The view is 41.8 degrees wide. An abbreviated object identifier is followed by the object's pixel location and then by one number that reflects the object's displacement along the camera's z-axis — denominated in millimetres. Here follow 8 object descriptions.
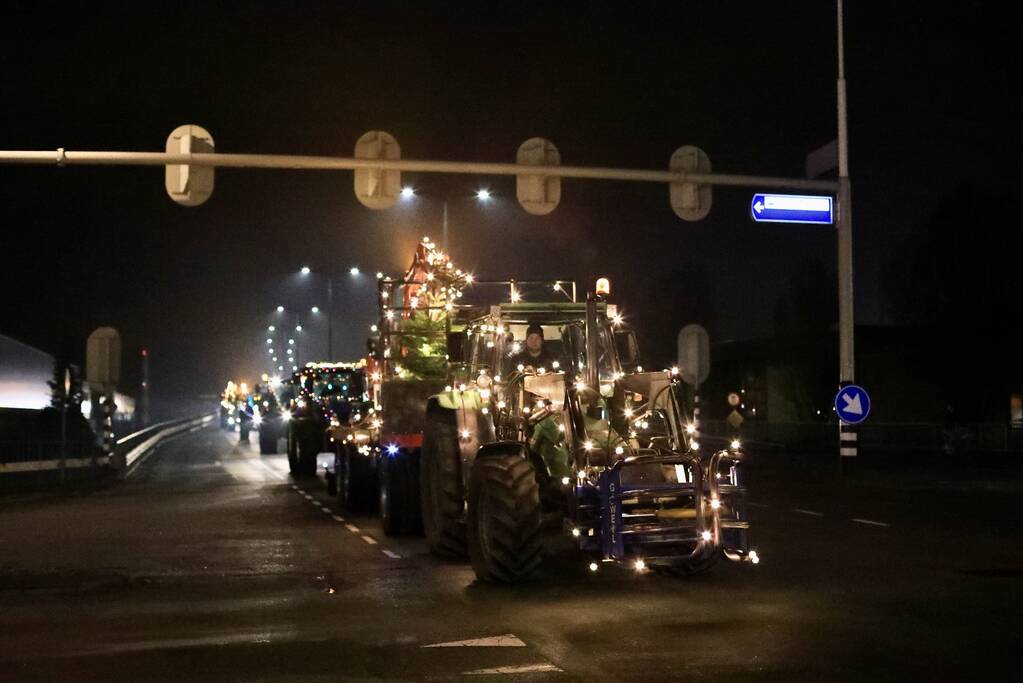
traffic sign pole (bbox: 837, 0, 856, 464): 26672
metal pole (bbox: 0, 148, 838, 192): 19312
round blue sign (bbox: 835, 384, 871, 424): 28141
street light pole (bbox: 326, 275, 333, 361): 51844
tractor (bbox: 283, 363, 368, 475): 33844
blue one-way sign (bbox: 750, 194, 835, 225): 24484
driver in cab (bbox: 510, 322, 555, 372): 15000
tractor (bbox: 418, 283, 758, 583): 12617
